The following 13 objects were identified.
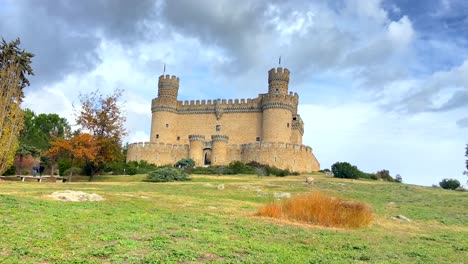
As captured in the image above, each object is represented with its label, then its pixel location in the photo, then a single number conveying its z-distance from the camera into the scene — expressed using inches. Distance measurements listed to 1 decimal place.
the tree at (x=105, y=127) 1421.0
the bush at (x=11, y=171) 1401.3
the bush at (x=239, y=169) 1838.6
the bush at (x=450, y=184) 1868.5
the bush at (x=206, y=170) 1857.0
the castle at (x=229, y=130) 2139.5
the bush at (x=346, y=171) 1796.3
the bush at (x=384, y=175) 2040.6
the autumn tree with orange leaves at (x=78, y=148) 1347.2
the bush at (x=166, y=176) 1371.8
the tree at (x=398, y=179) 2162.4
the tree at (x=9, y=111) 1002.7
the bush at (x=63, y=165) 1832.7
